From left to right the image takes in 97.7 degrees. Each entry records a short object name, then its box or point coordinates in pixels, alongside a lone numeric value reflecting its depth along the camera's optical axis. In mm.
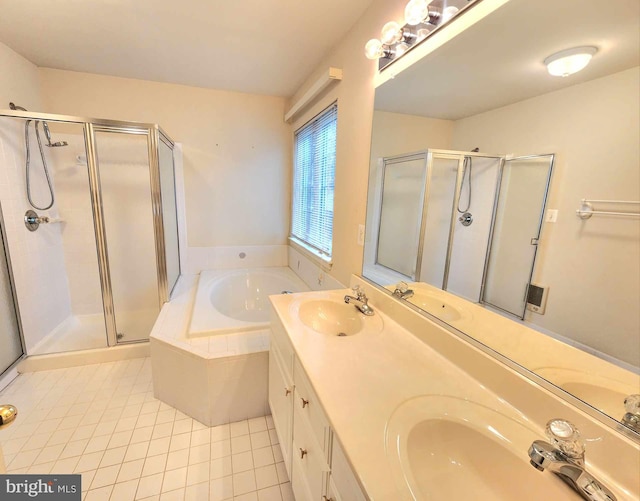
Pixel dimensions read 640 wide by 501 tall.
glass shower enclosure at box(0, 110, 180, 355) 2105
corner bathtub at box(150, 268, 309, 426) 1667
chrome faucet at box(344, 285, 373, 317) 1431
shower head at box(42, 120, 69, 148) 2283
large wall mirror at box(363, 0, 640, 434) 634
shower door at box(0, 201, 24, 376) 1969
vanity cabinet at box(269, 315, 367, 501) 726
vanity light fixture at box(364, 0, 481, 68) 1046
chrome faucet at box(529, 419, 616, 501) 541
